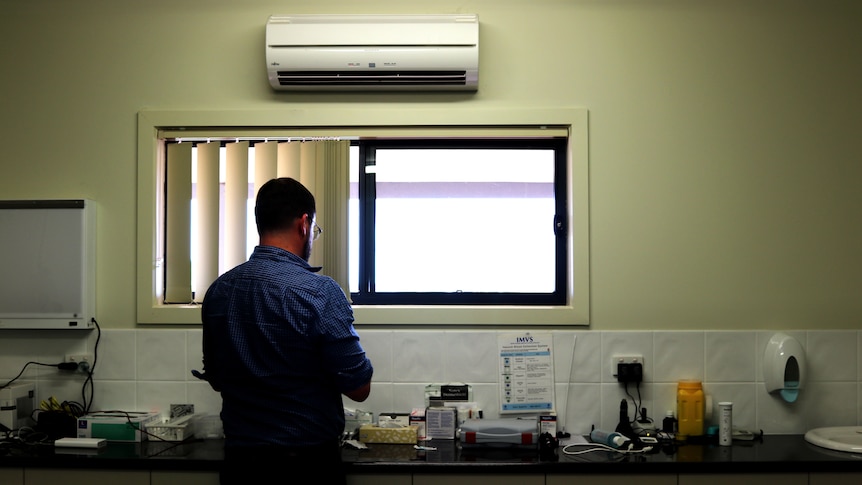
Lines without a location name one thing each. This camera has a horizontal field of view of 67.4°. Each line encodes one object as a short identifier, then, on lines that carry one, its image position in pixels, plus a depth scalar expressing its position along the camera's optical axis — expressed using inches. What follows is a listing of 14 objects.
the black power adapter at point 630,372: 109.6
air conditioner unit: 109.4
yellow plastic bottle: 106.0
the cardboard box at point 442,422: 106.3
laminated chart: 110.7
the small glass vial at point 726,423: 102.7
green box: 104.0
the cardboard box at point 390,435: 102.0
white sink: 98.3
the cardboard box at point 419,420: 106.0
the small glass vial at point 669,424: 107.8
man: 77.9
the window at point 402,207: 113.4
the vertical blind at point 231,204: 115.3
